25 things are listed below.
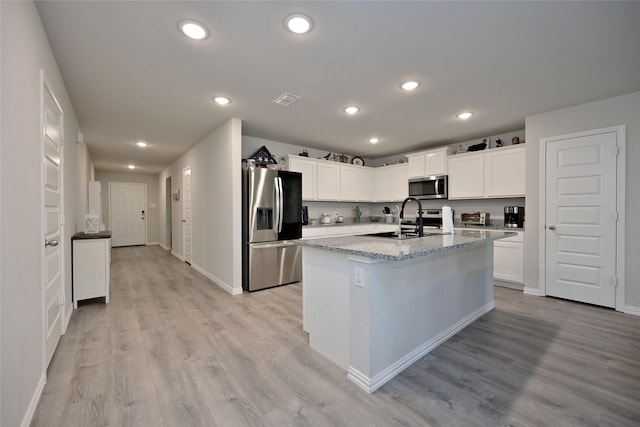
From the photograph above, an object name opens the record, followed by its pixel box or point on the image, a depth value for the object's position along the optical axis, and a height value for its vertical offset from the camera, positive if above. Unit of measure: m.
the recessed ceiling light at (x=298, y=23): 1.81 +1.26
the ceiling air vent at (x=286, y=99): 3.03 +1.26
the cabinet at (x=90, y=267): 3.28 -0.67
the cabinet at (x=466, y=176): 4.45 +0.55
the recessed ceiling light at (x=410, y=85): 2.72 +1.25
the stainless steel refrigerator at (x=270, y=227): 3.92 -0.25
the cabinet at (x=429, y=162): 4.85 +0.86
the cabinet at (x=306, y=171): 4.81 +0.69
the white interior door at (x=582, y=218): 3.22 -0.12
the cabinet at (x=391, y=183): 5.57 +0.56
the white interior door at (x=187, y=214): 5.80 -0.07
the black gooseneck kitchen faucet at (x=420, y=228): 2.61 -0.18
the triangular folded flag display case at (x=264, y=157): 4.41 +0.87
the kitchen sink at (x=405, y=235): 2.58 -0.25
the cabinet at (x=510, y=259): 3.90 -0.73
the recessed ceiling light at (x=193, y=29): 1.87 +1.26
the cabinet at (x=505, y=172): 4.03 +0.55
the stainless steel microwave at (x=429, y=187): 4.84 +0.40
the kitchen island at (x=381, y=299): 1.81 -0.69
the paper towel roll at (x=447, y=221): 2.79 -0.12
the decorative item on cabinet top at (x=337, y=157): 5.64 +1.10
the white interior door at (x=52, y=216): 2.02 -0.04
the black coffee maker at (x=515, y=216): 4.12 -0.11
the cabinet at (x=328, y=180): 5.18 +0.57
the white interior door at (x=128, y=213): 8.38 -0.05
